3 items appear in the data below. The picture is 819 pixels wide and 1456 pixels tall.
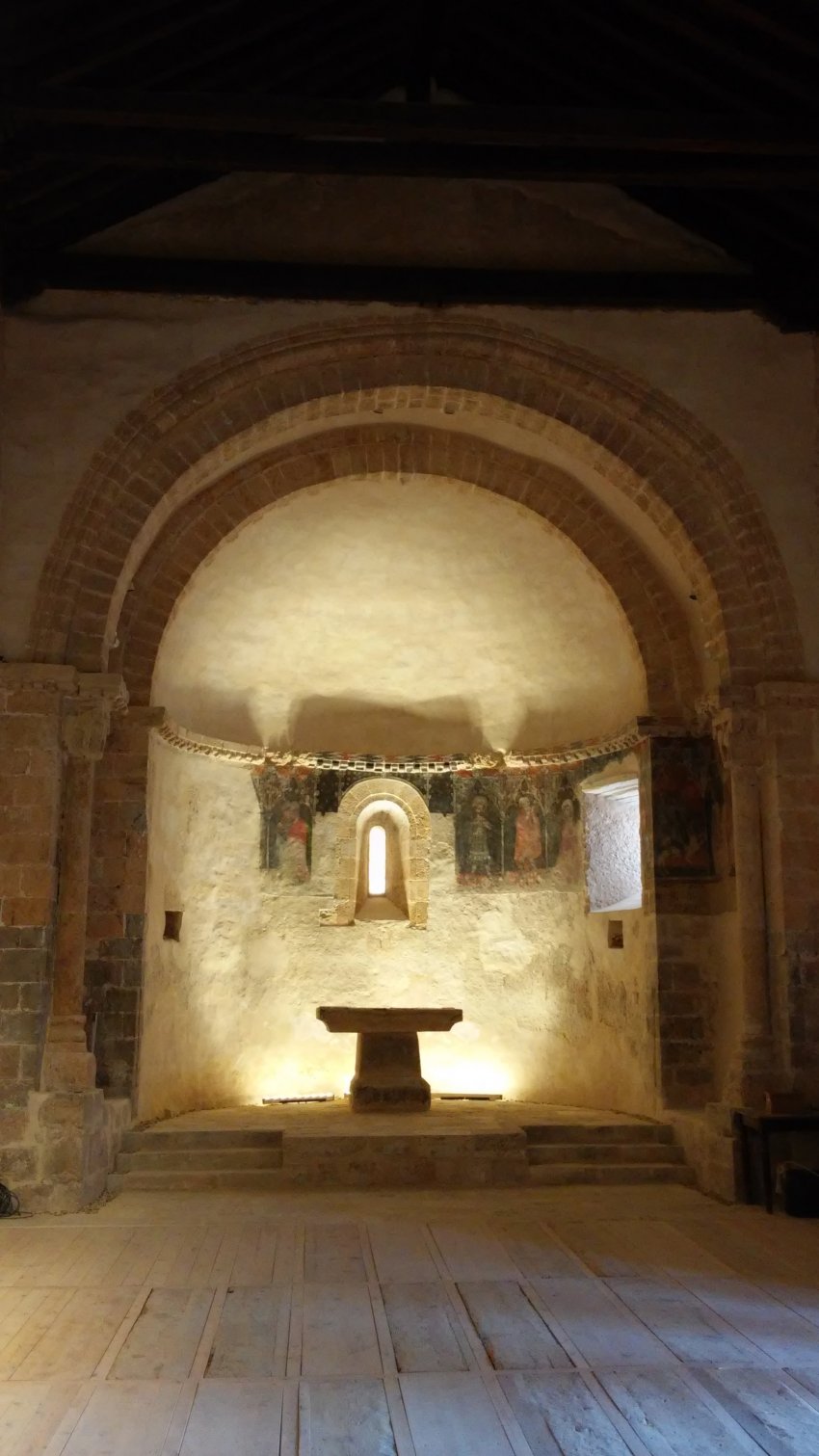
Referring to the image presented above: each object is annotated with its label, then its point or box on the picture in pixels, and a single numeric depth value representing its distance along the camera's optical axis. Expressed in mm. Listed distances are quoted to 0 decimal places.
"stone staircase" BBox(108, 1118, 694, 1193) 7820
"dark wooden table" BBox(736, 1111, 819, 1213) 7219
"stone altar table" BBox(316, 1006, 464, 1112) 9320
